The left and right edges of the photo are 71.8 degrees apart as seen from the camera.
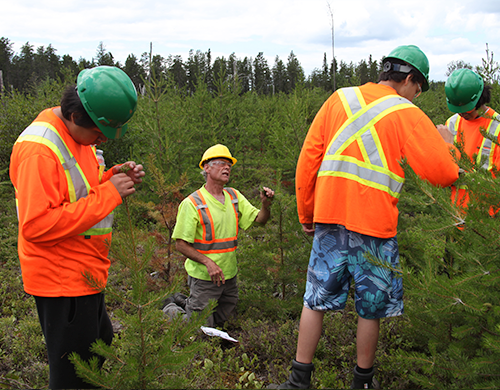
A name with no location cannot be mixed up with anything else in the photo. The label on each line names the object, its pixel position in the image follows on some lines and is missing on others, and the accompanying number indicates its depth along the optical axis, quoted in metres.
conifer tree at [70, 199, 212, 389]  1.81
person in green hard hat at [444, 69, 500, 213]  3.66
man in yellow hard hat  3.94
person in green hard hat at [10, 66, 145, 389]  1.90
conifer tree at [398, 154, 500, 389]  1.80
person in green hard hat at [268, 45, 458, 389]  2.43
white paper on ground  3.72
